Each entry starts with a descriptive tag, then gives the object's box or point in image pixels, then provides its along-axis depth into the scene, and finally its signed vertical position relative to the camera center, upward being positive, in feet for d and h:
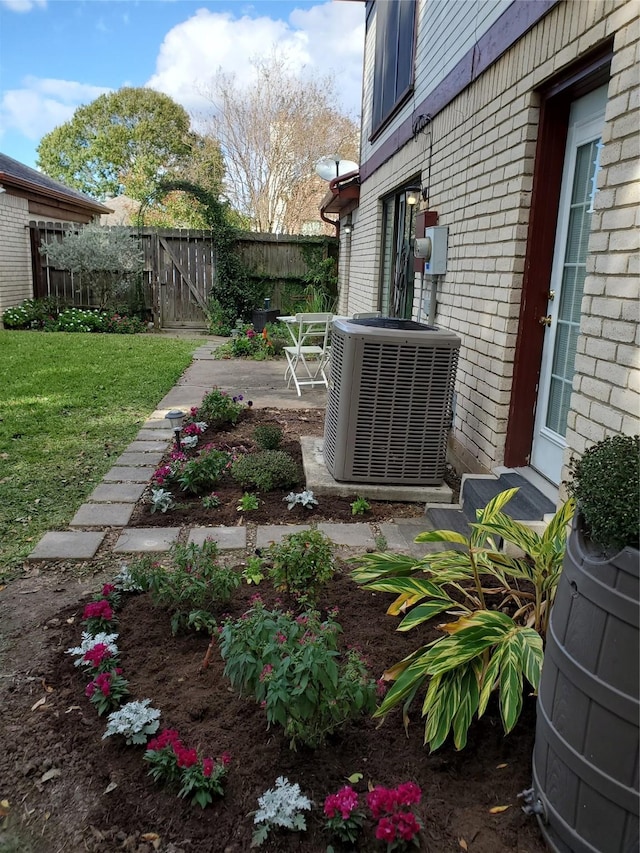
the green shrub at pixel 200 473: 13.06 -3.93
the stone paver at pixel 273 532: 10.96 -4.37
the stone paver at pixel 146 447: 16.15 -4.28
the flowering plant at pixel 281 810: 5.04 -4.21
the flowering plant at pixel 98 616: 7.85 -4.19
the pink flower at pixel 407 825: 4.78 -3.99
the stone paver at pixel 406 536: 10.73 -4.31
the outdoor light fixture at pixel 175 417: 16.31 -3.50
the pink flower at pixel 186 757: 5.48 -4.08
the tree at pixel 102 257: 39.75 +1.21
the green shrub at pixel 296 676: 5.49 -3.44
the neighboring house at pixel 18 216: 39.45 +3.82
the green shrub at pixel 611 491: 4.44 -1.41
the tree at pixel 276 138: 66.28 +15.49
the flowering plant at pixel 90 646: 7.19 -4.28
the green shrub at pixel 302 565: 8.58 -3.76
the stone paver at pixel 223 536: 10.83 -4.41
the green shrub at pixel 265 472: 13.29 -3.96
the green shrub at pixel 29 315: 39.37 -2.57
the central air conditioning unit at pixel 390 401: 12.01 -2.15
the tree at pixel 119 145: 100.01 +21.74
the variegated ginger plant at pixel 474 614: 5.81 -3.52
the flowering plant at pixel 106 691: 6.54 -4.28
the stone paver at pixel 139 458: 15.23 -4.33
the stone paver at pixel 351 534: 10.93 -4.32
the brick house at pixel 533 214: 7.98 +1.39
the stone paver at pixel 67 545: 10.34 -4.49
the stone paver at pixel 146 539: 10.73 -4.48
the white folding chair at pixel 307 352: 24.32 -2.86
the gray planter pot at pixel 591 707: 4.10 -2.78
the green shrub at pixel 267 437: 15.55 -3.72
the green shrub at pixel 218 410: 17.83 -3.58
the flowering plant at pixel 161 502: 12.21 -4.24
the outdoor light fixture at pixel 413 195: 19.86 +3.01
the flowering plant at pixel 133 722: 6.07 -4.25
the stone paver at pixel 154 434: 17.26 -4.23
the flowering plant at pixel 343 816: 4.97 -4.14
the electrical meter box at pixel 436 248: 15.93 +1.09
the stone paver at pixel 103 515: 11.66 -4.44
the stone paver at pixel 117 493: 12.80 -4.40
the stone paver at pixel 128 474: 13.97 -4.37
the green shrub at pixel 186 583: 8.11 -3.90
